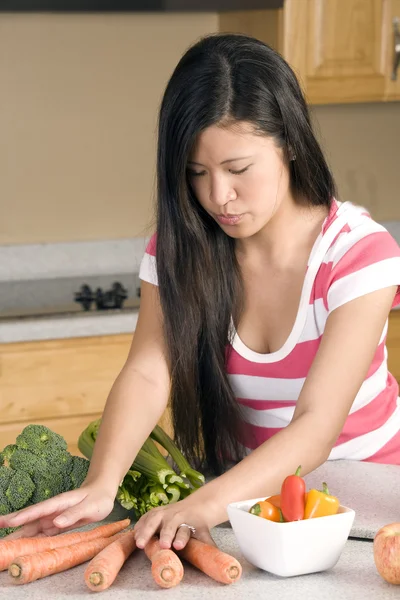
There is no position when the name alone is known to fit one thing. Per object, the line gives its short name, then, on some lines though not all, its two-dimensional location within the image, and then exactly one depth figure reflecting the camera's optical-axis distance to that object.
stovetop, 3.64
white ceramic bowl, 1.71
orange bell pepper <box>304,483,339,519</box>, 1.72
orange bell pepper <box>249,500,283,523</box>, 1.74
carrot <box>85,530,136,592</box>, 1.70
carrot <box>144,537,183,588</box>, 1.71
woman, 2.00
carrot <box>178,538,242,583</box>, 1.71
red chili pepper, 1.72
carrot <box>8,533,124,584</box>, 1.73
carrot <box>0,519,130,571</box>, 1.78
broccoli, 1.95
